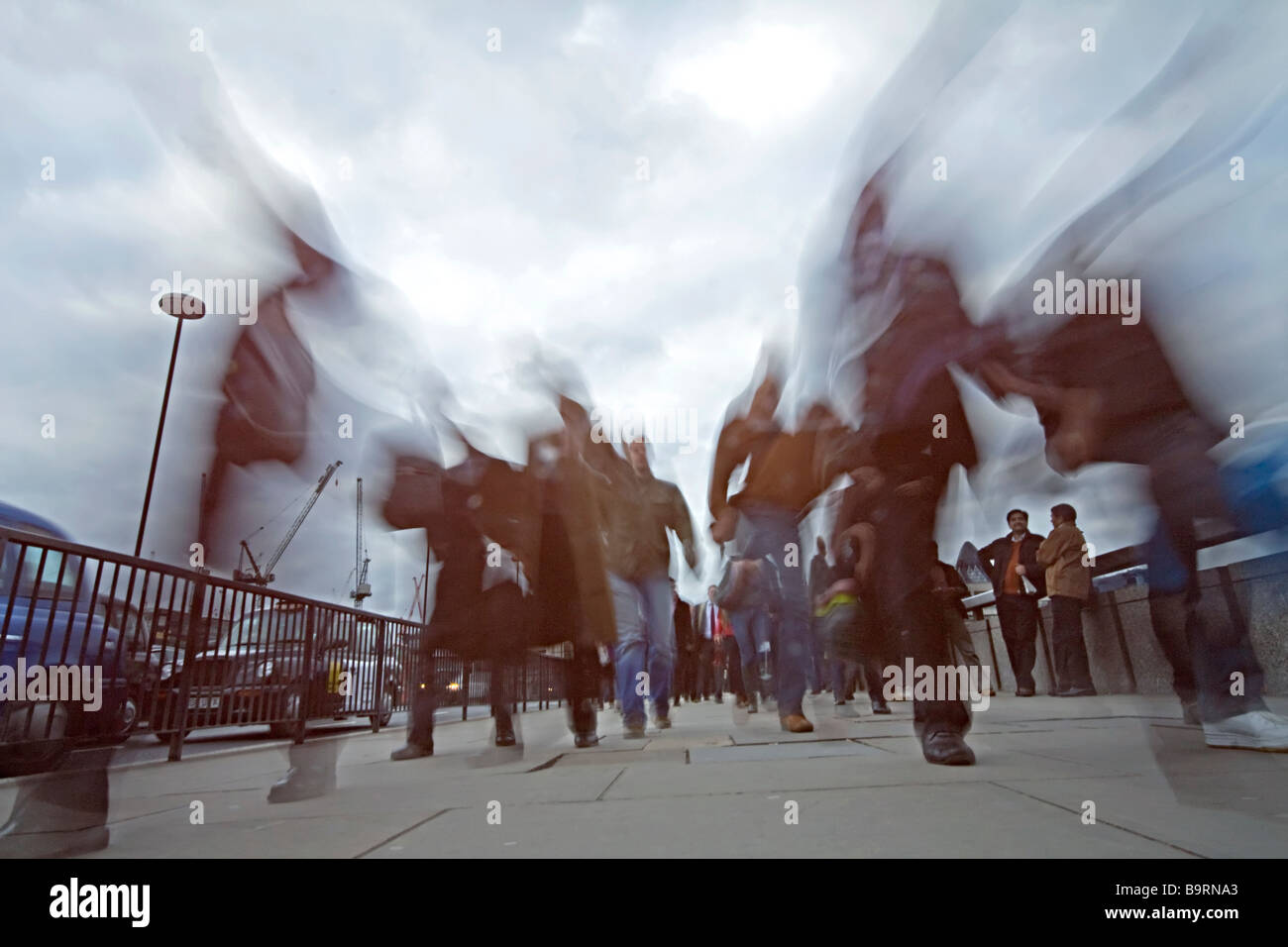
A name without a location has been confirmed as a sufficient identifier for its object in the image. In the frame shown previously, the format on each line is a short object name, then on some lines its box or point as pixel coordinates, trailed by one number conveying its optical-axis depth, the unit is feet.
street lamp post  10.36
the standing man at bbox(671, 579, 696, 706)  40.46
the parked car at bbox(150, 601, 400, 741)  17.37
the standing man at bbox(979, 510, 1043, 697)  24.08
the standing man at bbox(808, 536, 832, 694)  18.95
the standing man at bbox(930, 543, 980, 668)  16.60
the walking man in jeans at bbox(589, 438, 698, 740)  20.34
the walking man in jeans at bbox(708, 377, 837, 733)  17.02
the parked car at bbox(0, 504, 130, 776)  11.56
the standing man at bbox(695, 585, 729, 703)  42.93
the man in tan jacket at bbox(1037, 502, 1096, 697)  19.94
